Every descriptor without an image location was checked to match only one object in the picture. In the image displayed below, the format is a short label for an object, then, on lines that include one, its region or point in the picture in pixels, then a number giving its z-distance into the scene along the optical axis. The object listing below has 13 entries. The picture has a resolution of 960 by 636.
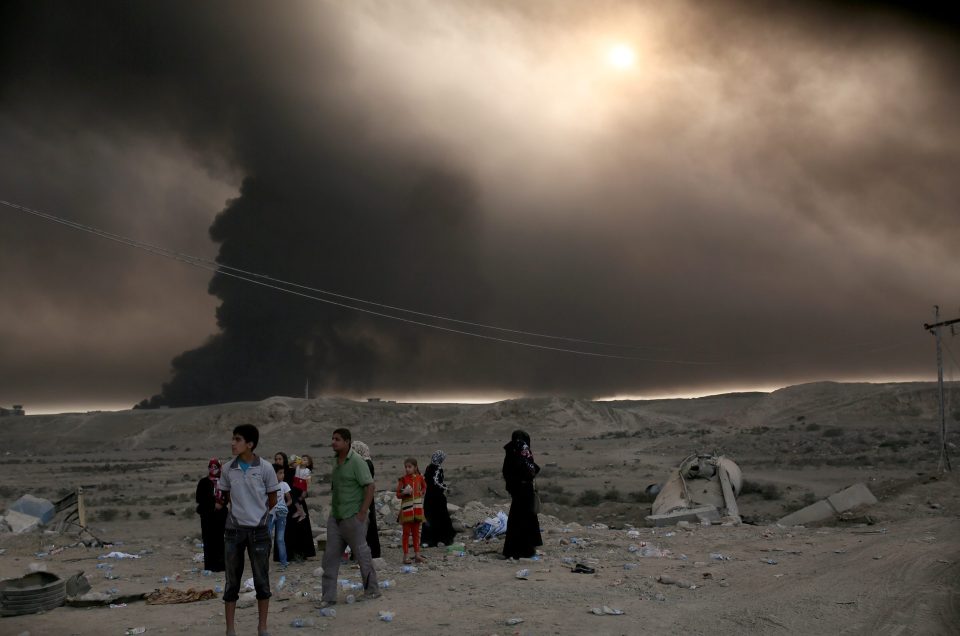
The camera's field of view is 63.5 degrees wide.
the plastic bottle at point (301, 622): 8.52
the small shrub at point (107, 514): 24.16
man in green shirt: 9.36
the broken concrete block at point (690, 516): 18.97
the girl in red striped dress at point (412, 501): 12.64
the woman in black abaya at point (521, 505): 12.66
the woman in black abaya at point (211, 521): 12.33
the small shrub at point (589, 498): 25.82
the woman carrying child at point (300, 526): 13.38
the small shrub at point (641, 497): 26.42
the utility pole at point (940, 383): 27.89
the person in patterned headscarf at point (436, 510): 14.30
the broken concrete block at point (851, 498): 19.92
